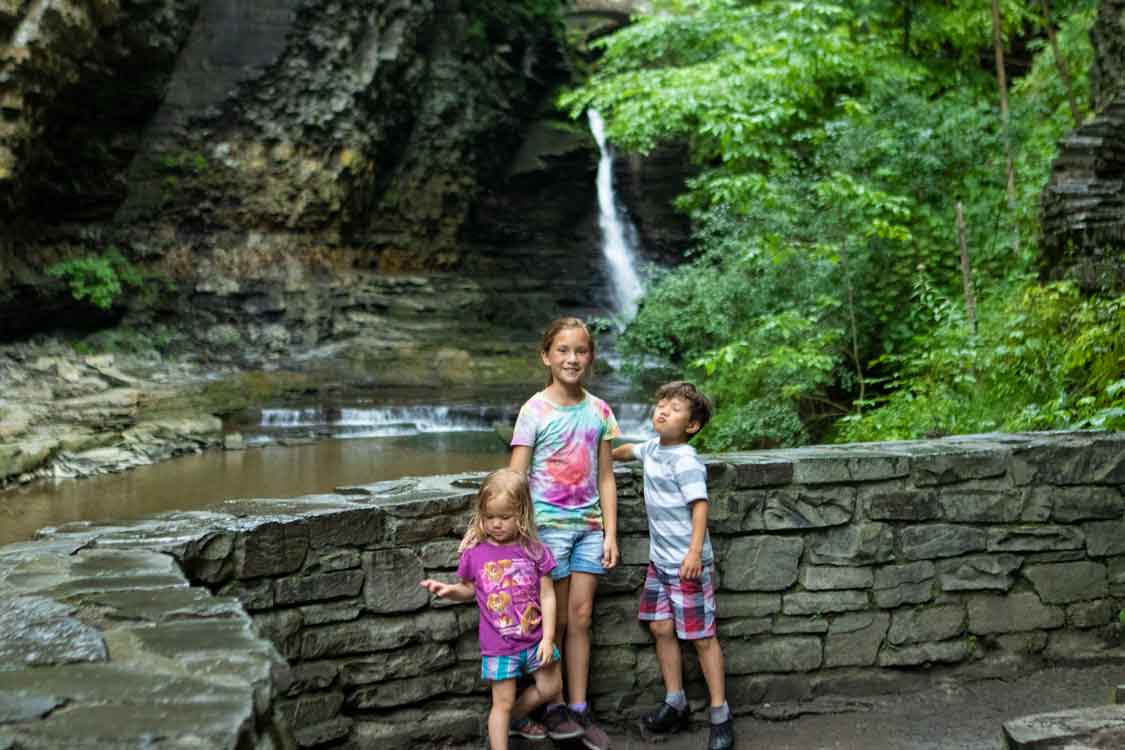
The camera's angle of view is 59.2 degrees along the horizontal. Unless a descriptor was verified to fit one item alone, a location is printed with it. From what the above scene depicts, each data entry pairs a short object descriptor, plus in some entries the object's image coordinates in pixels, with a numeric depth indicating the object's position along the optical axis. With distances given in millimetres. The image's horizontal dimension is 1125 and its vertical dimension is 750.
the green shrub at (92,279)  16141
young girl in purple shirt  3453
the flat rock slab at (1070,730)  2500
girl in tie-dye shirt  3764
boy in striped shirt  3867
